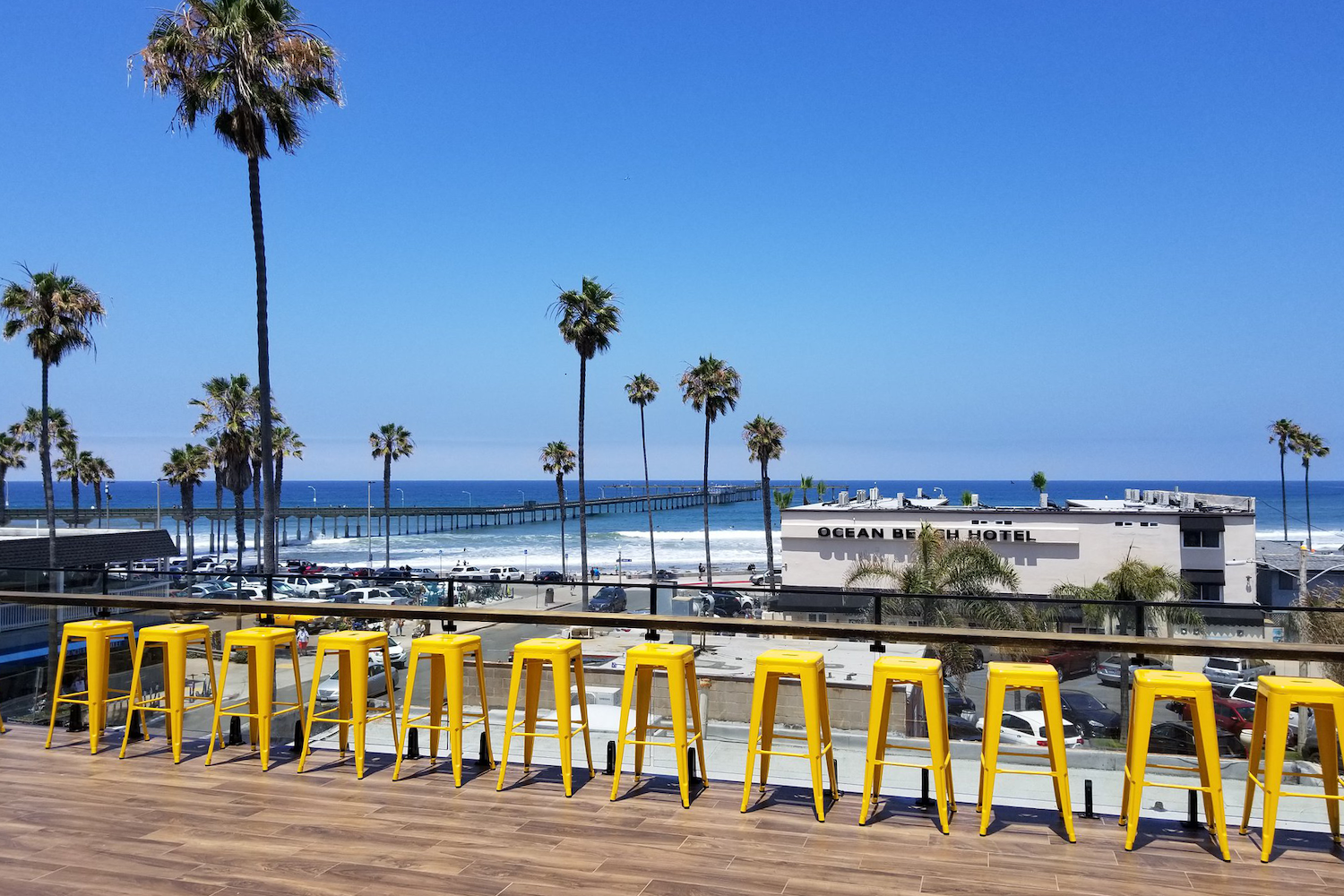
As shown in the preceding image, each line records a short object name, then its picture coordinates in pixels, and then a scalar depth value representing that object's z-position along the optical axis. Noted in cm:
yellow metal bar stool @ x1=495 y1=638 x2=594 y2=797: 452
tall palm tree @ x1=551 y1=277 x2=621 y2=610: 3434
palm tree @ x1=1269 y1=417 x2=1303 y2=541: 6255
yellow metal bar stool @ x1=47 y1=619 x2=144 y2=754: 538
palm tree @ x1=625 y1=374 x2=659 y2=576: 4503
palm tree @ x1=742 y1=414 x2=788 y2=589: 4450
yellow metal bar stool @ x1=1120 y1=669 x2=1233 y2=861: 374
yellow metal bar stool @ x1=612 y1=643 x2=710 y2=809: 435
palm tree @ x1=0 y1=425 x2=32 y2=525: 4700
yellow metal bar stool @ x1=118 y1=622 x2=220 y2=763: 506
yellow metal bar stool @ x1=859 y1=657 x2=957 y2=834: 400
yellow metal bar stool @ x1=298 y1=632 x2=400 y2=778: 480
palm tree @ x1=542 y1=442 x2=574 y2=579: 5269
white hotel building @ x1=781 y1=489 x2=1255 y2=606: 3341
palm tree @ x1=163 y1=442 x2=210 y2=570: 4312
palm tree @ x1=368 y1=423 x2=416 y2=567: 4794
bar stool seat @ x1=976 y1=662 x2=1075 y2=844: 394
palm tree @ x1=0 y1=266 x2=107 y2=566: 2428
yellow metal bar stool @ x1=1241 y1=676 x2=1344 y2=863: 364
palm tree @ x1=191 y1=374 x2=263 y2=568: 3659
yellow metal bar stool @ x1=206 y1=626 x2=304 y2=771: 502
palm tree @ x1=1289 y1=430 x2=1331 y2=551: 6069
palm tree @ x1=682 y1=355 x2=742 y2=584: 4256
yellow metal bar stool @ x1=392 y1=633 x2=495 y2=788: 465
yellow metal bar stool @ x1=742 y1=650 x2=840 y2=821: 419
